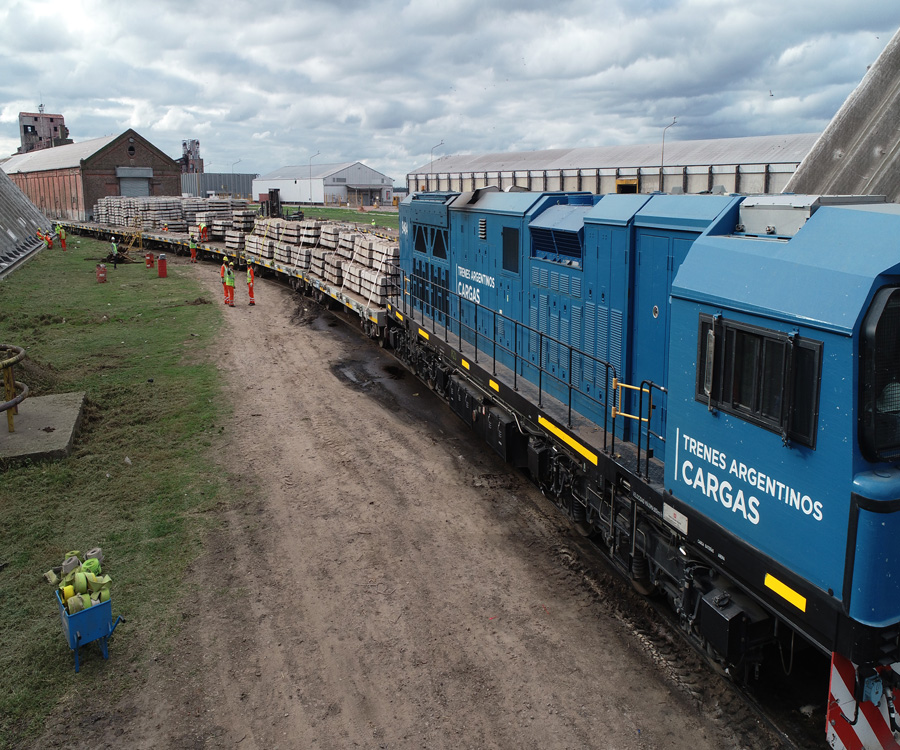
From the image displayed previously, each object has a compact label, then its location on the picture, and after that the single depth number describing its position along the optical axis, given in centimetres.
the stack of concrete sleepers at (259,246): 3044
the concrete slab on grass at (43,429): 1100
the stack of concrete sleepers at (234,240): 3453
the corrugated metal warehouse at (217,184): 10125
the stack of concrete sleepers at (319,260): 2438
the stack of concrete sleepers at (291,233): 2858
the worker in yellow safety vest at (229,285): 2495
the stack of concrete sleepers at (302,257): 2626
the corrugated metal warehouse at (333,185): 10362
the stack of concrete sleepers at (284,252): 2809
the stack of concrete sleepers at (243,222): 3559
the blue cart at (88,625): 637
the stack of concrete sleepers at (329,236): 2603
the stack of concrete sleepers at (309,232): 2733
